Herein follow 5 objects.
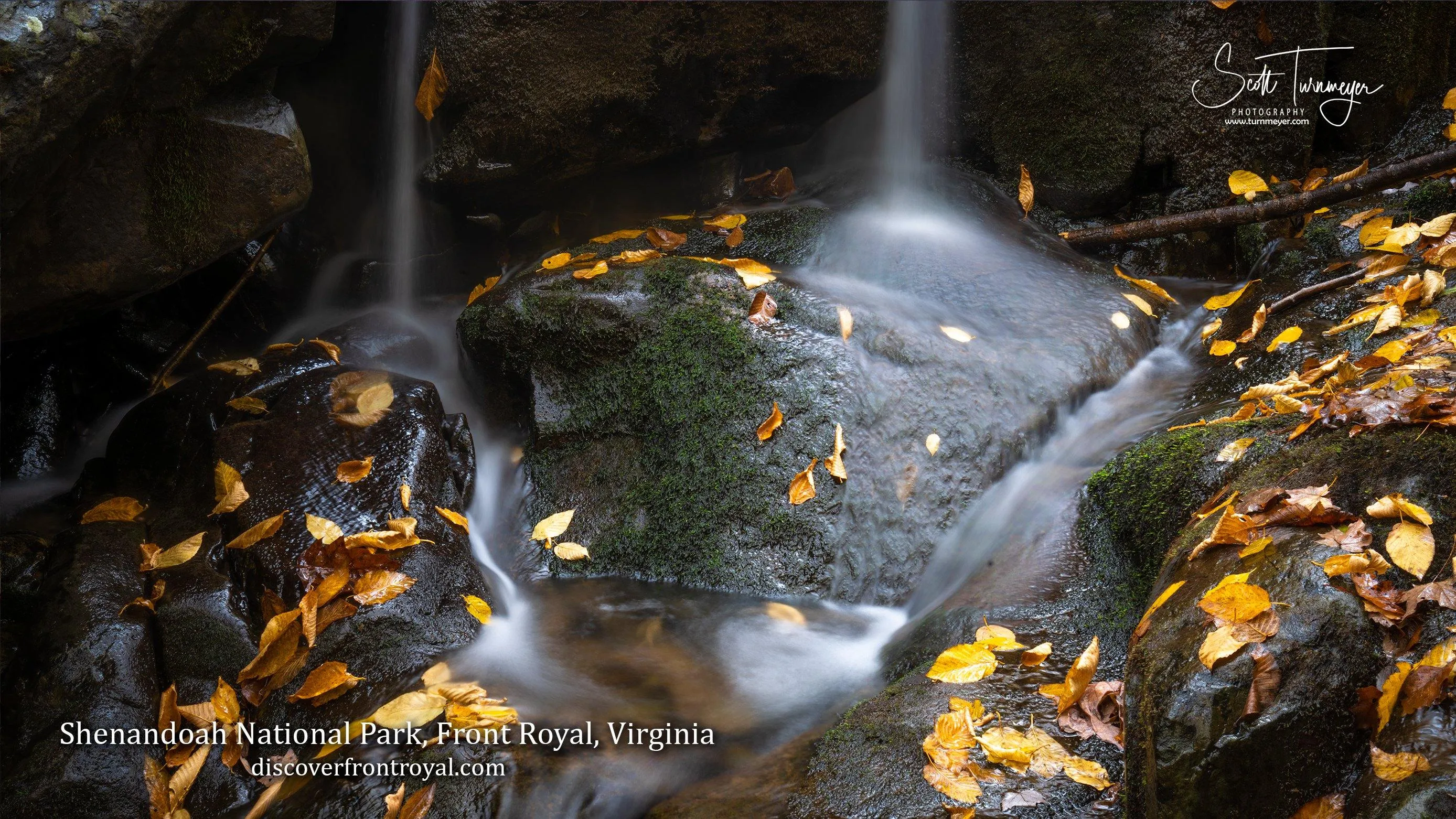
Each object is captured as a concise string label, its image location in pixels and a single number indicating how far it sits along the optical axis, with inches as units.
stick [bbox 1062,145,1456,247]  169.6
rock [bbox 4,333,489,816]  104.7
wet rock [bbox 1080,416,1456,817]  63.8
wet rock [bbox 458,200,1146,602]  133.6
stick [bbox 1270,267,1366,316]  154.1
